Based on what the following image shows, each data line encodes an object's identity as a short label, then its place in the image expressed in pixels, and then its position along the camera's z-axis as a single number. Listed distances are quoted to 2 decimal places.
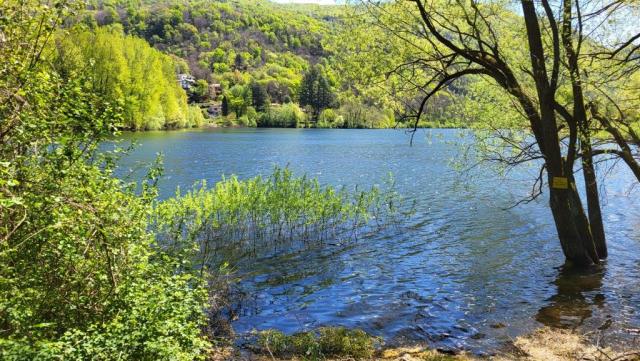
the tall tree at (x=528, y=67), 11.44
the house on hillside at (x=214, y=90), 181.88
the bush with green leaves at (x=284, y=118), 145.00
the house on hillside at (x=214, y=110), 162.12
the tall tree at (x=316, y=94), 164.25
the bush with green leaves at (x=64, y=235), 5.09
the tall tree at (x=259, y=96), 162.75
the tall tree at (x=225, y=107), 162.38
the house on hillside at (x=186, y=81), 180.50
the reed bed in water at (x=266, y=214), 15.79
